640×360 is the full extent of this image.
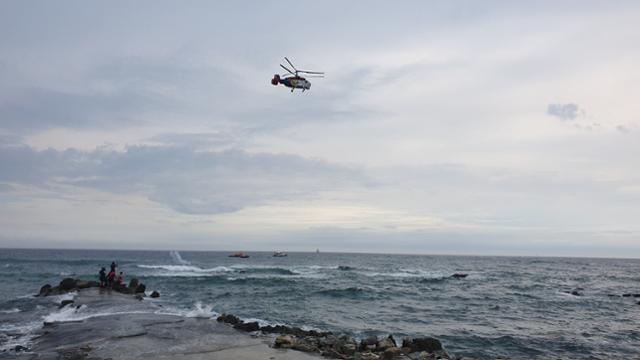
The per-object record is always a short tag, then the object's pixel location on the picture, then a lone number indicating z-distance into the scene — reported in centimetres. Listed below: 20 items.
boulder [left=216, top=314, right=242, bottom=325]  2192
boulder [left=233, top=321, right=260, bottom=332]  2016
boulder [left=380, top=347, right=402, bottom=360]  1567
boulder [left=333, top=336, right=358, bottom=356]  1590
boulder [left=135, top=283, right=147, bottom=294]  3469
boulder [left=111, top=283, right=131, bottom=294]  3456
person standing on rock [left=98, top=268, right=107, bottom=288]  3614
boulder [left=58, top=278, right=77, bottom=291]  3516
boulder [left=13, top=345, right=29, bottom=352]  1539
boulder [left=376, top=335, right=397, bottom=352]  1683
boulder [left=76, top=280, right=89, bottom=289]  3604
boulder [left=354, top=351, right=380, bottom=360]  1481
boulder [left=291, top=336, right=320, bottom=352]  1556
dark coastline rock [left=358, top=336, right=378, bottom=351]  1712
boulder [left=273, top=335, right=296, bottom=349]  1596
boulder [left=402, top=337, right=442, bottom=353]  1799
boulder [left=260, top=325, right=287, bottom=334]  1980
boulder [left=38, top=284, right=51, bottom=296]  3366
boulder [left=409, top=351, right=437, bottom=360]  1619
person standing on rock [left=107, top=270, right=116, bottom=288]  3684
